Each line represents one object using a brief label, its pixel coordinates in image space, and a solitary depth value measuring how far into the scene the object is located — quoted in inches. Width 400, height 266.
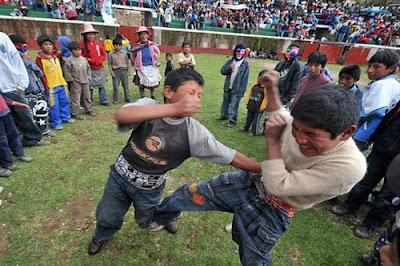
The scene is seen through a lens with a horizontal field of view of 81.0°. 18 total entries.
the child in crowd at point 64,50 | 205.8
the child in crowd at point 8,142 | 134.1
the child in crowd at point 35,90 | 161.9
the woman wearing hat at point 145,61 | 255.1
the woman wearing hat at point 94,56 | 226.5
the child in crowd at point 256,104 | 210.2
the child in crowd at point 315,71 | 161.5
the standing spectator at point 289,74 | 201.4
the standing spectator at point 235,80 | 220.5
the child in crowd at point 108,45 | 375.5
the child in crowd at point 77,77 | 206.2
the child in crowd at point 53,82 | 179.1
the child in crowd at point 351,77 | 142.7
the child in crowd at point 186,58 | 258.7
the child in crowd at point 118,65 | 255.4
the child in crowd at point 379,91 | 115.0
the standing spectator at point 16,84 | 137.4
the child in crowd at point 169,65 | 274.7
